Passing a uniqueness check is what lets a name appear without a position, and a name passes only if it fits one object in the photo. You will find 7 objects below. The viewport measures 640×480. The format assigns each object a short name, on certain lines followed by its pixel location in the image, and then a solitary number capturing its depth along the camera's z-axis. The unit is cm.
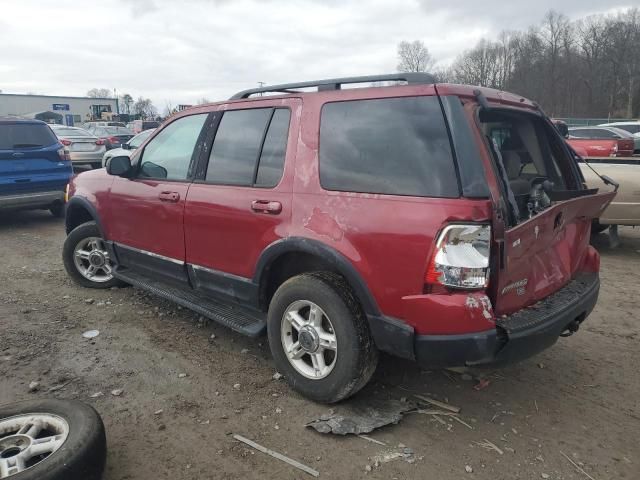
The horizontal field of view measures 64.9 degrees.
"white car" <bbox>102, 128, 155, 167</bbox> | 1269
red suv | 255
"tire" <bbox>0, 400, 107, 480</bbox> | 220
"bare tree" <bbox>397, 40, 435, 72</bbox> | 6695
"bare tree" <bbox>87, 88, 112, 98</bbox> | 9203
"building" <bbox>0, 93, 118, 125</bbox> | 5312
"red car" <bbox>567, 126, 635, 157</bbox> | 1516
